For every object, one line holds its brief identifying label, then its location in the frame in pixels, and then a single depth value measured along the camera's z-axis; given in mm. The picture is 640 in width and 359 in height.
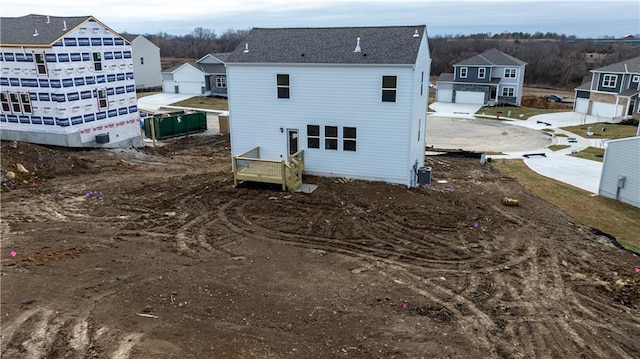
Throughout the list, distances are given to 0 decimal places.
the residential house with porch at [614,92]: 42625
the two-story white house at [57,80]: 22875
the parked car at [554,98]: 60969
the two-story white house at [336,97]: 17438
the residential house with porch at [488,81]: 53125
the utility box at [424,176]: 18880
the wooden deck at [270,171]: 17484
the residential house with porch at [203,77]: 56656
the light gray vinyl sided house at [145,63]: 60812
